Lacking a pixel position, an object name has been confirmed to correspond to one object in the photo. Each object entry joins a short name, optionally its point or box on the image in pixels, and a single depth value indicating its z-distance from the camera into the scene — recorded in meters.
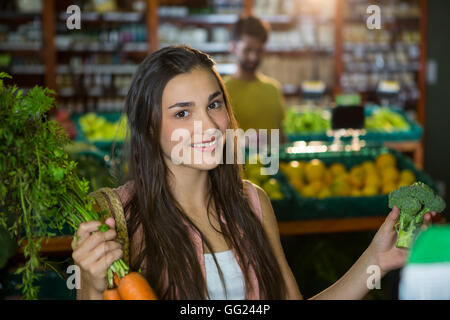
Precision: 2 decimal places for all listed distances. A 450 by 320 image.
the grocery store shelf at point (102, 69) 6.08
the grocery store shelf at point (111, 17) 5.95
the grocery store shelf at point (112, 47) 6.08
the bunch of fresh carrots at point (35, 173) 1.16
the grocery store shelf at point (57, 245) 2.42
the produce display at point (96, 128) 4.57
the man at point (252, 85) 3.85
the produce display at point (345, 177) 2.85
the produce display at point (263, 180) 2.75
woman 1.47
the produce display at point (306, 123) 4.61
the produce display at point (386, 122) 4.80
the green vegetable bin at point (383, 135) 4.34
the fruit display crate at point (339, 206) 2.71
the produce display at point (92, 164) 2.79
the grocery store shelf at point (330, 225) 2.70
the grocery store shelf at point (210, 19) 6.16
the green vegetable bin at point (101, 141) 4.19
